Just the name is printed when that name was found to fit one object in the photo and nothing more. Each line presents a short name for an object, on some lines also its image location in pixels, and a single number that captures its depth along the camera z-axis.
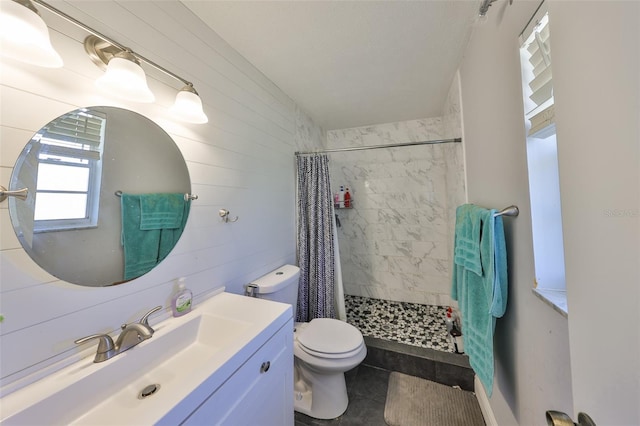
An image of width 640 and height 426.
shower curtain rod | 1.66
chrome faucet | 0.75
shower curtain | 2.06
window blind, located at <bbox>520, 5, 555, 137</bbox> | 0.69
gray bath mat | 1.41
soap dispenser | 1.02
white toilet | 1.39
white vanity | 0.61
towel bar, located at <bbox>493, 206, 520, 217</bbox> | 0.87
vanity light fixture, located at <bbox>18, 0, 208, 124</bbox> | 0.77
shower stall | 2.45
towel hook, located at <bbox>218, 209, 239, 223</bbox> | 1.31
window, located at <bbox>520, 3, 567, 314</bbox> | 0.74
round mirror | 0.68
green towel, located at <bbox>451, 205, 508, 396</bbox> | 0.94
